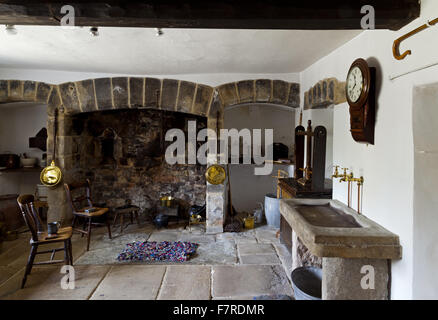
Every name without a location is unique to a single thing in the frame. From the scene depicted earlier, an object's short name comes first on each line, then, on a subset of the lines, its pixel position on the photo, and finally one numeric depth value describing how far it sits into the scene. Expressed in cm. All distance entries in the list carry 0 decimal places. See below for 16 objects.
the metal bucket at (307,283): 210
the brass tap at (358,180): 229
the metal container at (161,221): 453
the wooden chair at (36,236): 275
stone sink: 175
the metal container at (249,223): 452
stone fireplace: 427
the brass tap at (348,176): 235
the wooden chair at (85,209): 372
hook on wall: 152
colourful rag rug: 333
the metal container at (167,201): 499
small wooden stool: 438
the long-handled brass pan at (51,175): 411
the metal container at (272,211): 442
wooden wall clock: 207
